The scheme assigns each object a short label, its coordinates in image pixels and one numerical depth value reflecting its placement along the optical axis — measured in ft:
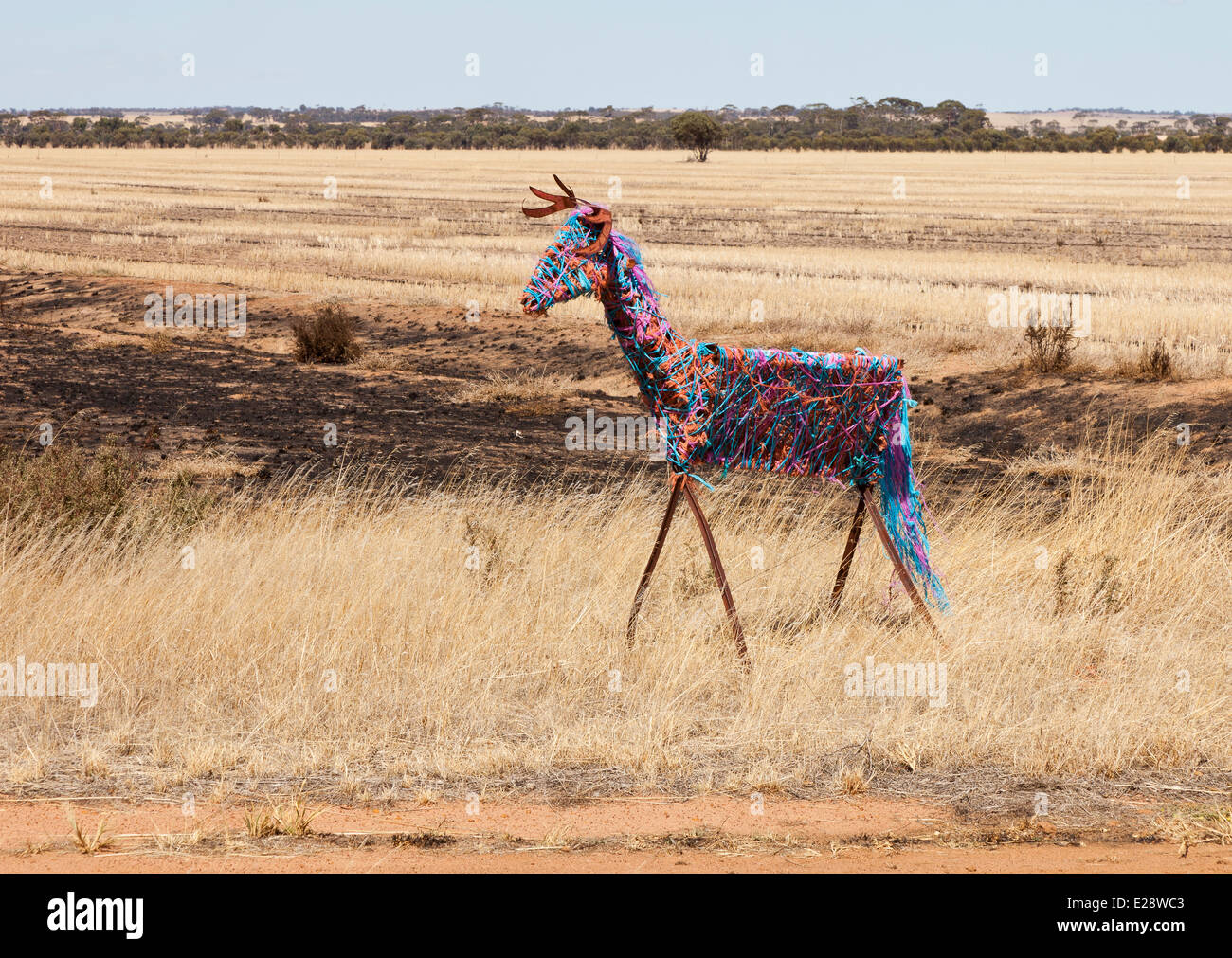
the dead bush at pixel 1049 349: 60.80
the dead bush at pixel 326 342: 74.38
